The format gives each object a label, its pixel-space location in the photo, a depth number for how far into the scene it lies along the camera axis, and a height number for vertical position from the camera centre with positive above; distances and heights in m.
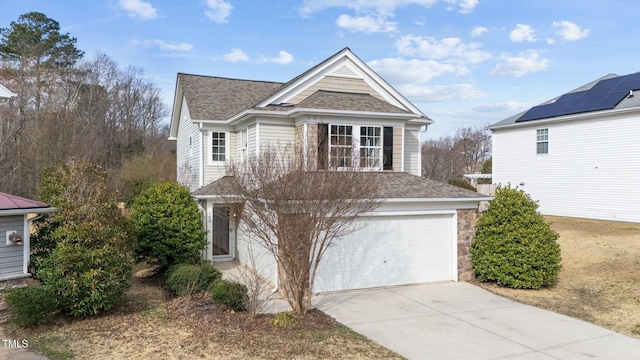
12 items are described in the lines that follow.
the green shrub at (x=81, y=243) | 8.45 -1.26
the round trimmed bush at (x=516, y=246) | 11.20 -1.65
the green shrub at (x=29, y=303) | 7.80 -2.19
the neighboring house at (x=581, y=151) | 19.67 +1.48
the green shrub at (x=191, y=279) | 10.39 -2.35
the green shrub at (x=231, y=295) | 8.91 -2.30
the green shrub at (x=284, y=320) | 8.10 -2.55
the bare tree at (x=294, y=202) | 8.20 -0.42
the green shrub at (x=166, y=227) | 12.52 -1.35
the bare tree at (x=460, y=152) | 40.97 +2.96
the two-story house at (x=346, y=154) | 11.48 +0.78
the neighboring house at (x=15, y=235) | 8.70 -1.11
